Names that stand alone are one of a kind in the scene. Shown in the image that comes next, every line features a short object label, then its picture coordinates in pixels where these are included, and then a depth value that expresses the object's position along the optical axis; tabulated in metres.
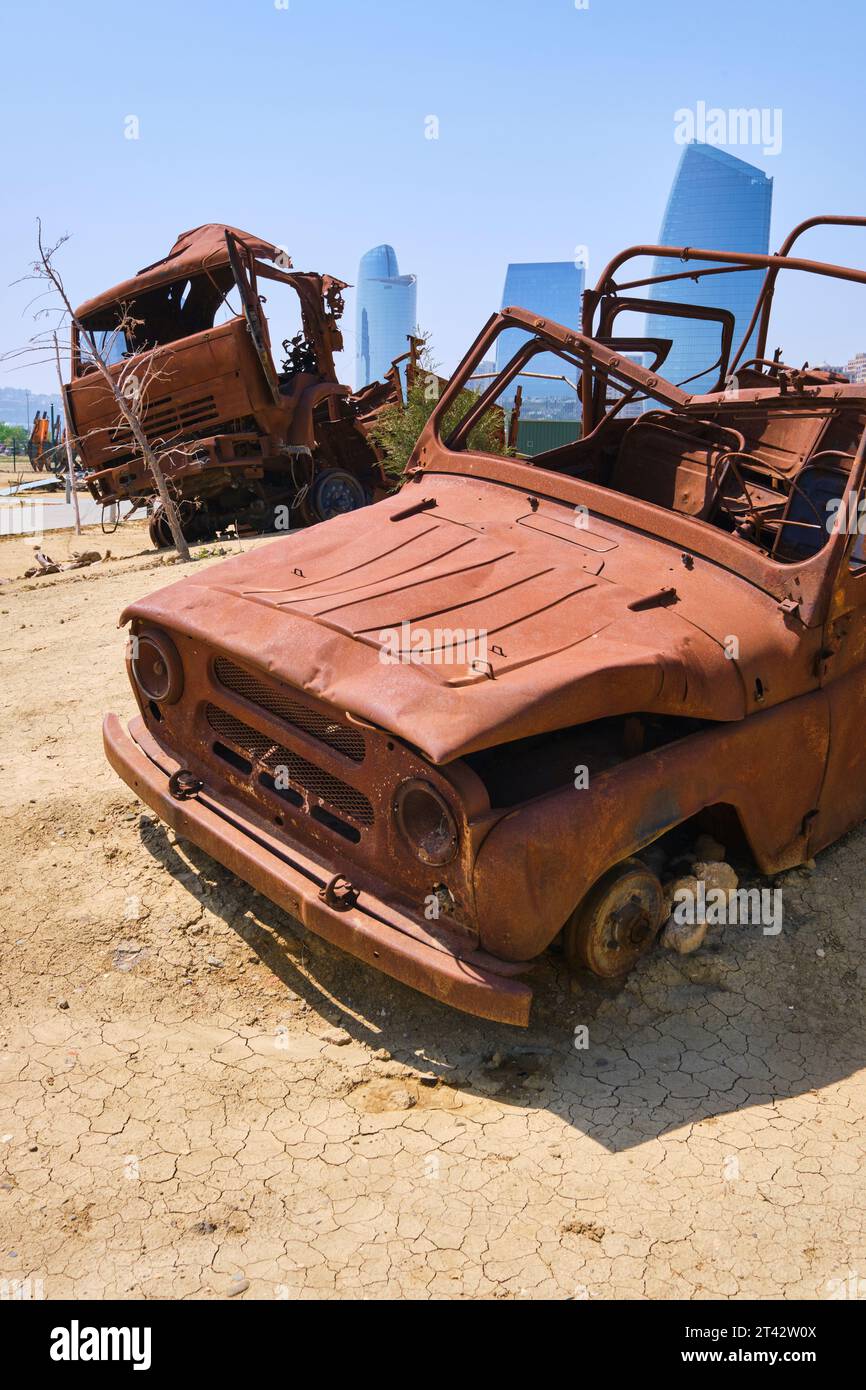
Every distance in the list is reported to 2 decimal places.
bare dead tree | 10.09
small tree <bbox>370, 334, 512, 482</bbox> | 10.97
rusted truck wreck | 10.23
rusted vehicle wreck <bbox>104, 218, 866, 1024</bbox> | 2.67
